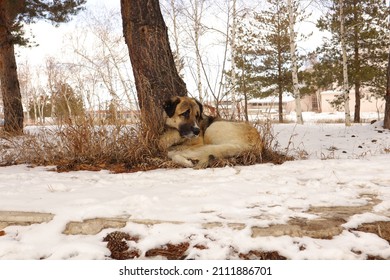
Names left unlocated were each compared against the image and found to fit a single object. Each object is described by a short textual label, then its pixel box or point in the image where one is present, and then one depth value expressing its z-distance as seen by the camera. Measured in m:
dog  3.85
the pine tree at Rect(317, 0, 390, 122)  18.69
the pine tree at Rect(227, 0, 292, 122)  21.66
